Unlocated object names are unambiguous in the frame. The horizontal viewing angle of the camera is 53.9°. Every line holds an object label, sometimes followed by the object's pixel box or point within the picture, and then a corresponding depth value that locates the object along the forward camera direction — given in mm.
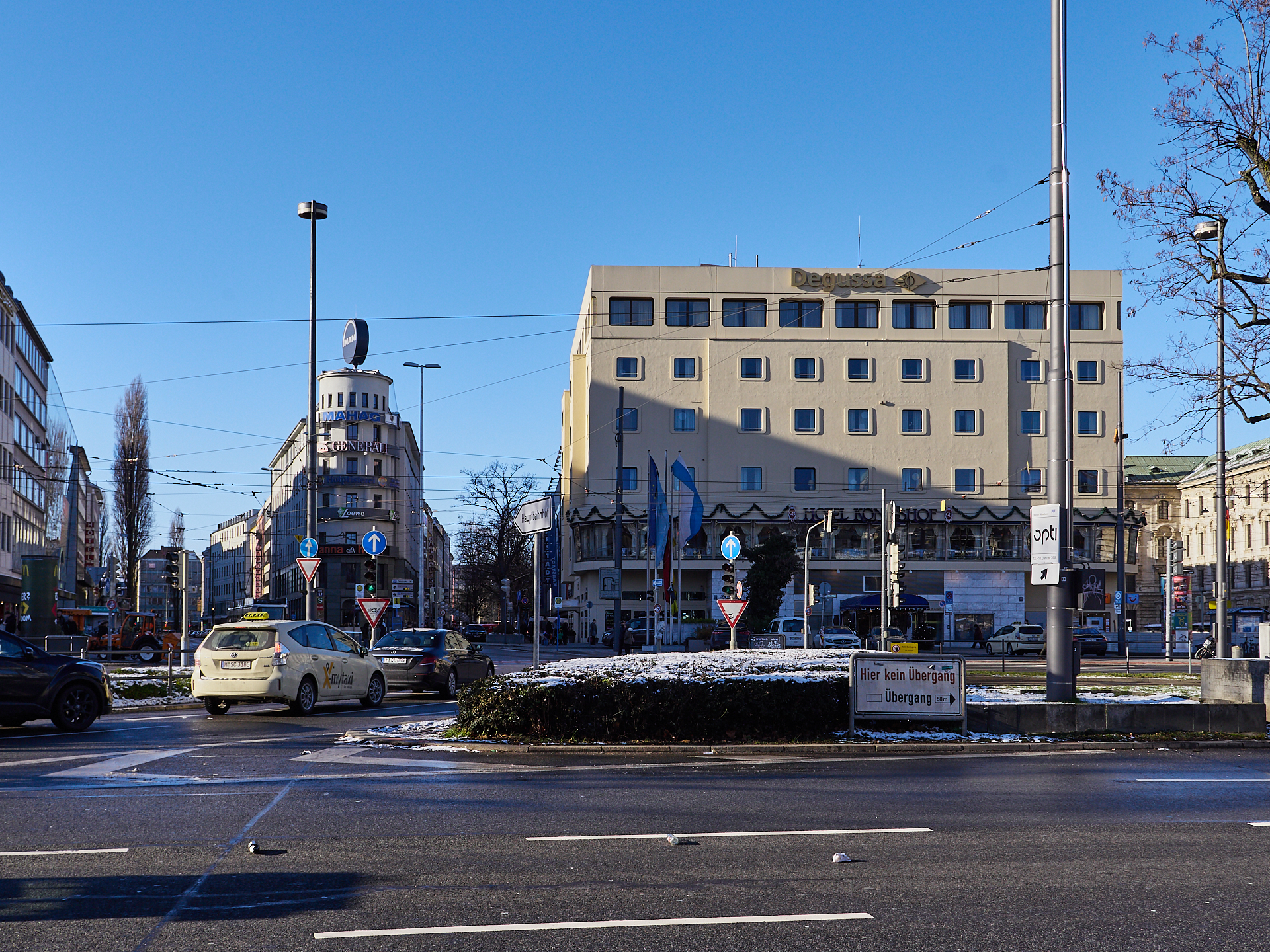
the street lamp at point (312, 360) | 29188
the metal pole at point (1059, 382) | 16766
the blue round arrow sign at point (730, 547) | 35750
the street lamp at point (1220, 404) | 20109
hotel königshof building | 75062
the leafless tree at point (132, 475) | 67562
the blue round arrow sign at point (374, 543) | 28719
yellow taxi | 19469
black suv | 16641
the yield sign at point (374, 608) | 28203
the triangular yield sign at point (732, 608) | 27531
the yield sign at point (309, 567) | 27500
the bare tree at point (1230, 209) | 19484
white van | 50372
